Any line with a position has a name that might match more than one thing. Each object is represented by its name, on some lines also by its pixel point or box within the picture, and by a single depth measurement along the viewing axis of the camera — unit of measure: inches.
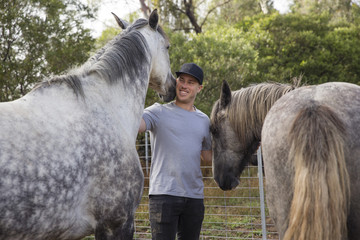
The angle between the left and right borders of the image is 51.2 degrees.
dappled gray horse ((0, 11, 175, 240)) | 79.9
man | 118.2
